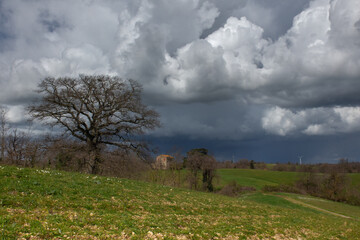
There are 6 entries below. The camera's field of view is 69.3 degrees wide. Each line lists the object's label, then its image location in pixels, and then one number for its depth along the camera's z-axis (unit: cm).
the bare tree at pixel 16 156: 3834
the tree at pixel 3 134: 4742
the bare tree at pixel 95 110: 3588
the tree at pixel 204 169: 7806
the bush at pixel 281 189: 7662
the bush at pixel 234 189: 7443
